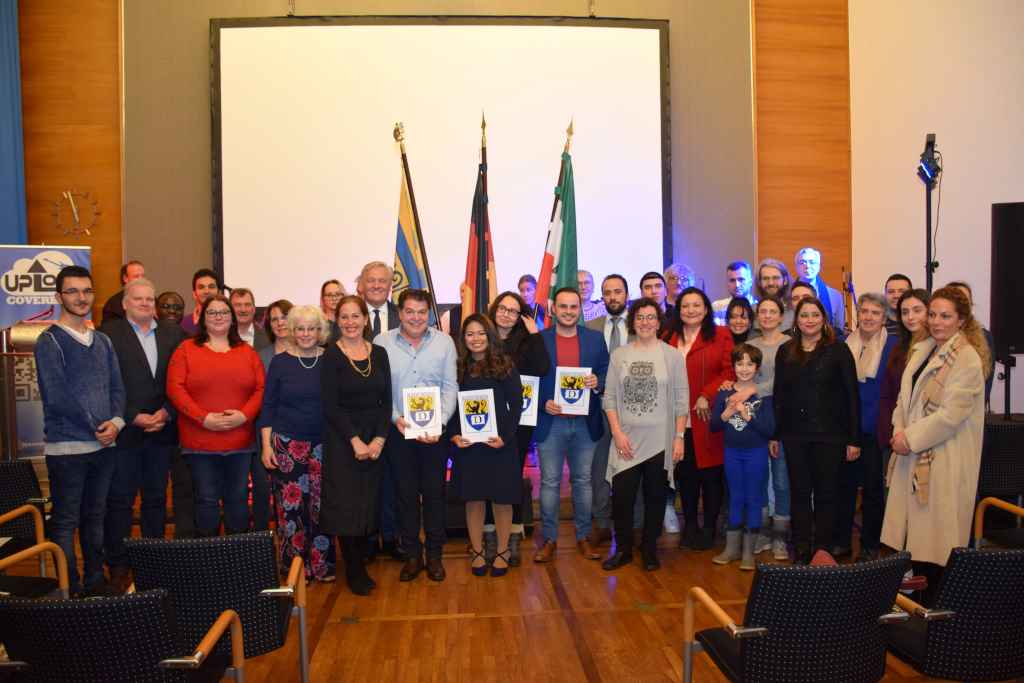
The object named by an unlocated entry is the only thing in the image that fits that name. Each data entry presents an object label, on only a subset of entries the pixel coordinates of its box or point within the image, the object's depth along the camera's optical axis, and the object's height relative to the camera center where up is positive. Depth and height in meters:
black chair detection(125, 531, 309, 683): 2.60 -0.80
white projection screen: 8.16 +2.02
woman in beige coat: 3.83 -0.55
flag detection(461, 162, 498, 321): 6.39 +0.63
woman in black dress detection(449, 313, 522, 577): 4.64 -0.52
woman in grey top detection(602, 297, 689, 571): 4.75 -0.50
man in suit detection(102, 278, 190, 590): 4.45 -0.46
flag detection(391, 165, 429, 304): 6.46 +0.69
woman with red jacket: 5.02 -0.31
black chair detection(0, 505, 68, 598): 2.94 -0.96
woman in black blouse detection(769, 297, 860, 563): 4.53 -0.46
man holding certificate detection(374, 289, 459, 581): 4.51 -0.45
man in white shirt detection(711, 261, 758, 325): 5.89 +0.41
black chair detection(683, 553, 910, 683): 2.34 -0.87
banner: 7.20 +0.54
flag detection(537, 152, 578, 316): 6.47 +0.72
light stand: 5.99 +1.23
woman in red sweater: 4.36 -0.40
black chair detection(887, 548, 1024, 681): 2.46 -0.90
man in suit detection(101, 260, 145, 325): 5.46 +0.22
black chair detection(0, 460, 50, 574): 3.84 -0.73
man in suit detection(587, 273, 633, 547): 5.21 -0.06
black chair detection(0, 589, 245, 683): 2.06 -0.80
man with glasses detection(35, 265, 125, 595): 4.05 -0.37
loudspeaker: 5.53 +0.36
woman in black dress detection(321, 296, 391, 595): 4.34 -0.48
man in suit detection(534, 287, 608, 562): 4.95 -0.57
